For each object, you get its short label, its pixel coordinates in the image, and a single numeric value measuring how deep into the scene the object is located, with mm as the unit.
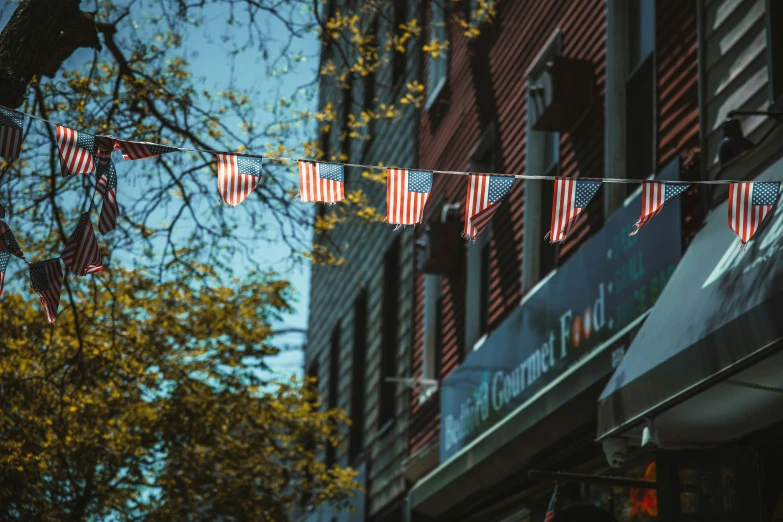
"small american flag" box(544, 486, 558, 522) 6240
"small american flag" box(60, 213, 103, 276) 6301
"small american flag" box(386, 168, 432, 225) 5684
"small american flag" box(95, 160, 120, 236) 5992
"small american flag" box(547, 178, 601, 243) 5555
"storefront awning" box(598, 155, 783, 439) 5055
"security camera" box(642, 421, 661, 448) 6180
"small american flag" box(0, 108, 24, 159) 5703
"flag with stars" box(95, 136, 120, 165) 5773
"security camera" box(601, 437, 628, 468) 6780
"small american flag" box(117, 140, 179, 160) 5728
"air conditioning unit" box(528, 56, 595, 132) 9312
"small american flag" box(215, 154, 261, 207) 5688
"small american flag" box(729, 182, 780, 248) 5371
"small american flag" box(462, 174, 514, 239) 5625
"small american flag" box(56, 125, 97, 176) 5785
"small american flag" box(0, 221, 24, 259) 6059
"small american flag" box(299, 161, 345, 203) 5754
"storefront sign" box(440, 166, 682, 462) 7574
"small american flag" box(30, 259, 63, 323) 6414
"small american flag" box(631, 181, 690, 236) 5422
